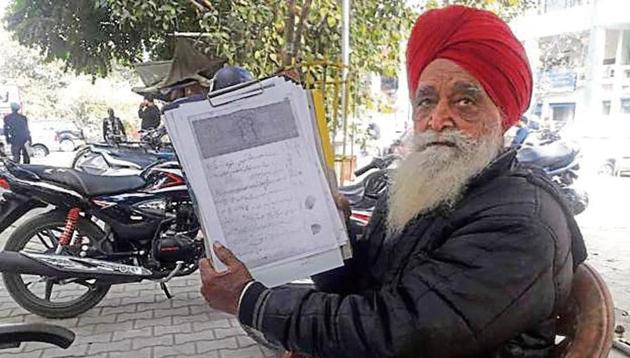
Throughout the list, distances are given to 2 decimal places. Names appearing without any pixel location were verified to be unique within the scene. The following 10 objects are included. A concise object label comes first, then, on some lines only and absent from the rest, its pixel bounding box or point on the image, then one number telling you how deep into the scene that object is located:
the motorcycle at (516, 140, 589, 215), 4.96
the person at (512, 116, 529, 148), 4.52
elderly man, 0.90
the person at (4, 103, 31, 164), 10.23
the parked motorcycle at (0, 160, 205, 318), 3.14
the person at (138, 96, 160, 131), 9.42
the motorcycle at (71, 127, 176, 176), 6.19
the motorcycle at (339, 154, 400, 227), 2.89
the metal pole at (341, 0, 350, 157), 5.69
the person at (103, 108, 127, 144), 10.69
